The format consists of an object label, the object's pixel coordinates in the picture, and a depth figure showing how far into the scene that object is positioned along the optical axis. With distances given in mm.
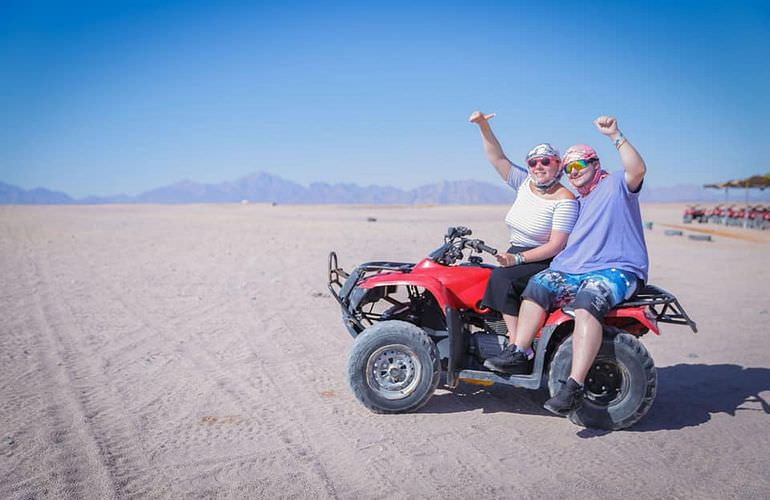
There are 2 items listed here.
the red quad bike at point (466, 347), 4848
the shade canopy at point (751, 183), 39281
